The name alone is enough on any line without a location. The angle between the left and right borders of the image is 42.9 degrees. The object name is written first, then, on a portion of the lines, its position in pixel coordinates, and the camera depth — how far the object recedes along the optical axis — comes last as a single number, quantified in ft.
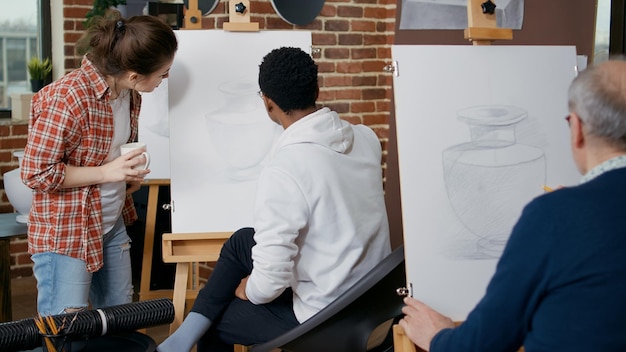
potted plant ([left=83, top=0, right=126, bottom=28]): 14.12
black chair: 6.86
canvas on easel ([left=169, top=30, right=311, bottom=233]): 9.21
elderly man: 4.48
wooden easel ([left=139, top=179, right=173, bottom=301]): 10.80
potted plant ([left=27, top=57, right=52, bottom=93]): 15.28
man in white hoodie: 6.81
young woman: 7.59
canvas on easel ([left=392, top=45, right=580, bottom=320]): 6.86
